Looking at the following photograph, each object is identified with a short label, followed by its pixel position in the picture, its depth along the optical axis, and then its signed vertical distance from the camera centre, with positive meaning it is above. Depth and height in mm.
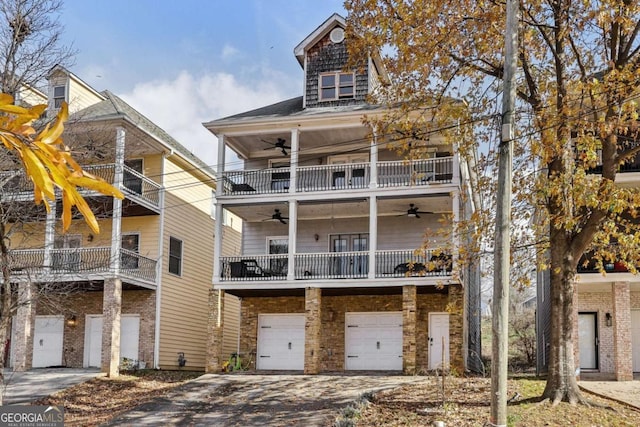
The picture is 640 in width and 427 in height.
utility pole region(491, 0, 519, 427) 10008 +1044
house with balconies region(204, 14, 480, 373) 23047 +2603
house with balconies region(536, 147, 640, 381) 20838 -152
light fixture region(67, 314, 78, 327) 26412 -624
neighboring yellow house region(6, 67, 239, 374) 23219 +1512
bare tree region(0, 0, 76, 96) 15664 +5498
